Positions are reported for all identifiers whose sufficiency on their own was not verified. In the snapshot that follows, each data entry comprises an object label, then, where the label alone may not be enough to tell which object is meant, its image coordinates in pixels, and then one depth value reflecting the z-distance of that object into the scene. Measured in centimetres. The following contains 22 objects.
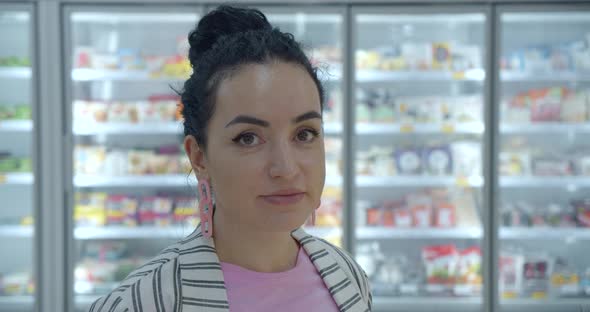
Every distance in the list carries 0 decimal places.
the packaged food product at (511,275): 341
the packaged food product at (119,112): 348
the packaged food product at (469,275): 340
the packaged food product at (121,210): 346
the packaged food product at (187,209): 346
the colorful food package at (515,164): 348
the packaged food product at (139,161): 348
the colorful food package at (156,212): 347
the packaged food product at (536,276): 343
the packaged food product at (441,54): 347
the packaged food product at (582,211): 345
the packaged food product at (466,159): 347
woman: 81
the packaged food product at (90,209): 341
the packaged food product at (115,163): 347
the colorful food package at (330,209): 350
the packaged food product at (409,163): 351
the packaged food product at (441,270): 344
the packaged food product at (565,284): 339
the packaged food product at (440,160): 348
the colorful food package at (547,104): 348
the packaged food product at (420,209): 351
